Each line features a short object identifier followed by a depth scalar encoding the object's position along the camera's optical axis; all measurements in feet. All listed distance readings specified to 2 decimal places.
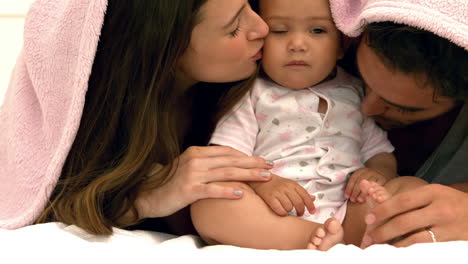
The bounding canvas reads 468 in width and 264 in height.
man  3.74
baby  3.98
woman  3.97
